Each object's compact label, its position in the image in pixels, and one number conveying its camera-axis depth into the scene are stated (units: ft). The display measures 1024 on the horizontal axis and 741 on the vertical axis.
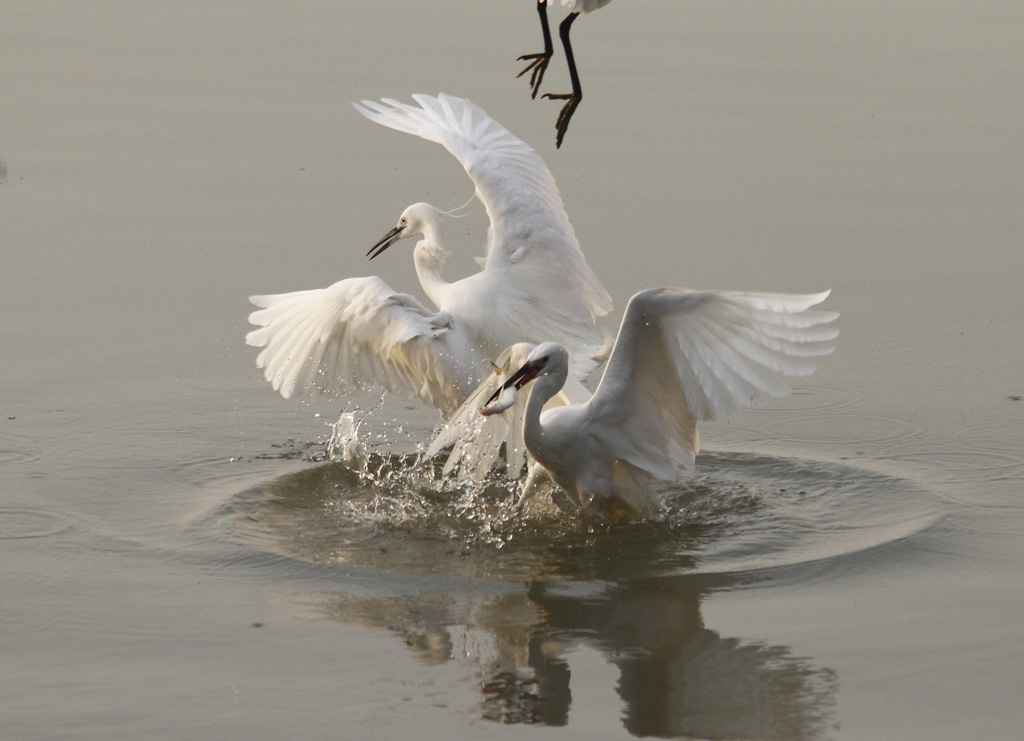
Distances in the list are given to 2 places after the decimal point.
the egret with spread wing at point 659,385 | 36.73
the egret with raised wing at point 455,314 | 45.03
